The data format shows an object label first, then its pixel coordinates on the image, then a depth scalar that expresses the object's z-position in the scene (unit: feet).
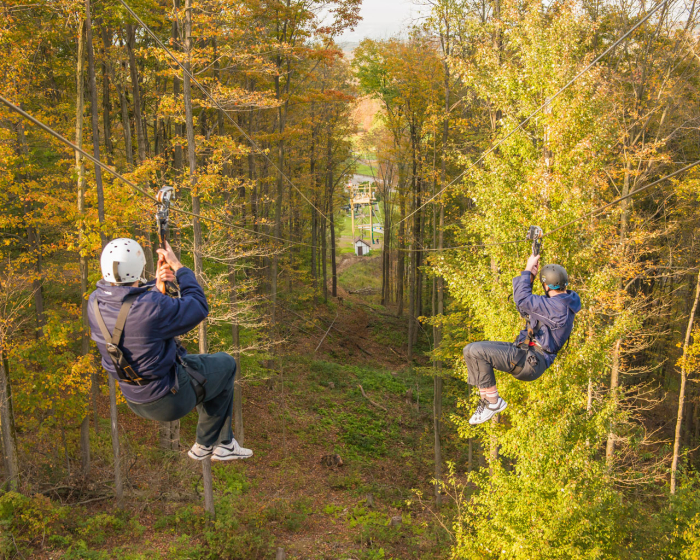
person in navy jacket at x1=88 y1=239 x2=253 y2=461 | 10.77
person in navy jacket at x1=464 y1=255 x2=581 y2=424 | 16.72
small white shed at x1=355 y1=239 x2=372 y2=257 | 180.86
